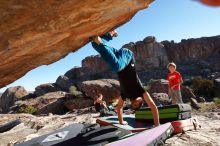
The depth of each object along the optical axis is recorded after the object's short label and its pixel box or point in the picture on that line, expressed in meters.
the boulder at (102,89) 15.41
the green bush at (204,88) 14.44
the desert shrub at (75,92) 15.37
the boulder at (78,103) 14.57
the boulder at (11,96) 21.96
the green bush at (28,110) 14.95
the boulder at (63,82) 24.34
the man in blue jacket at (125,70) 2.95
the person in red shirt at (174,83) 5.18
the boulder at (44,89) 22.18
